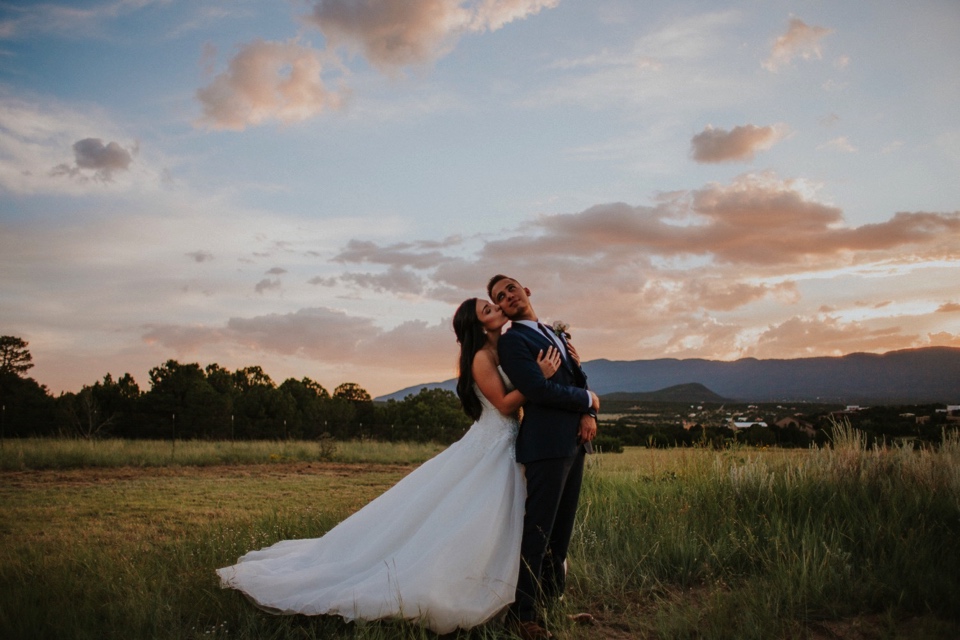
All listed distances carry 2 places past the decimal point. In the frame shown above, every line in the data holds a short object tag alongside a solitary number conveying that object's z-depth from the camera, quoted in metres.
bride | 4.13
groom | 4.15
